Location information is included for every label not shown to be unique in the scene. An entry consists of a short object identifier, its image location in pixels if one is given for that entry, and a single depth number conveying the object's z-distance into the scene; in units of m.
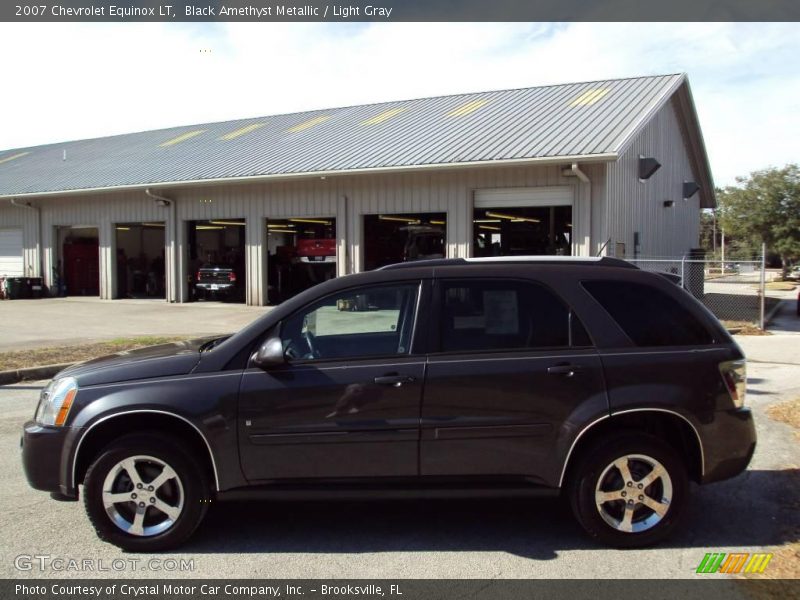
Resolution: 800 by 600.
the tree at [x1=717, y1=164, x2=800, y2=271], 51.06
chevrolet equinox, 4.00
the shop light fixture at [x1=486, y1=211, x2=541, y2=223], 19.59
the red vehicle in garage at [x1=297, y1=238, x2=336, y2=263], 20.92
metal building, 16.95
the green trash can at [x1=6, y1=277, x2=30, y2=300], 24.83
